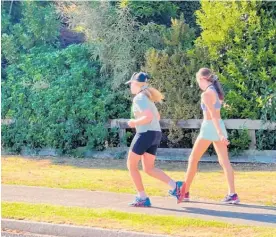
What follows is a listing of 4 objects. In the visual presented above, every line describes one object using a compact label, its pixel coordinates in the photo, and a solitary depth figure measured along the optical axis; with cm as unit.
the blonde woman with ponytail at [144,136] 820
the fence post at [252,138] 1368
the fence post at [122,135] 1488
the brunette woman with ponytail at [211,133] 818
